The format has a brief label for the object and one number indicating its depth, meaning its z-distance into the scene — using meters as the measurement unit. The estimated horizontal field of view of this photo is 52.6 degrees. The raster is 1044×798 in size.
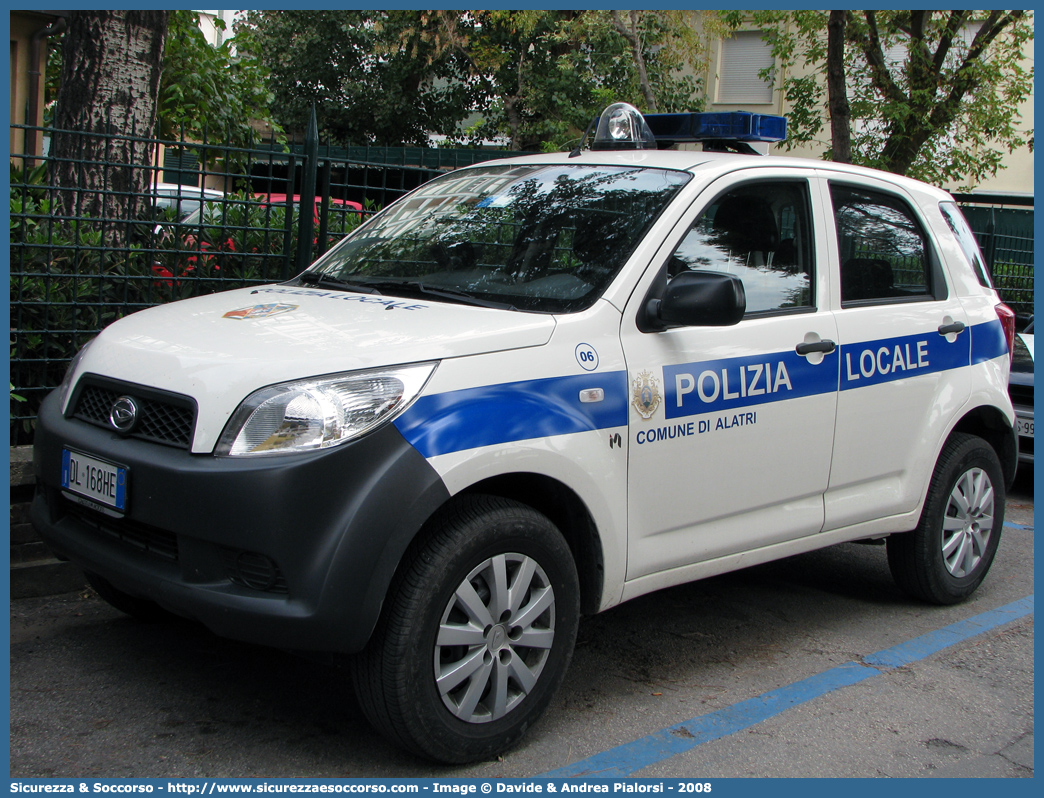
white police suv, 2.79
